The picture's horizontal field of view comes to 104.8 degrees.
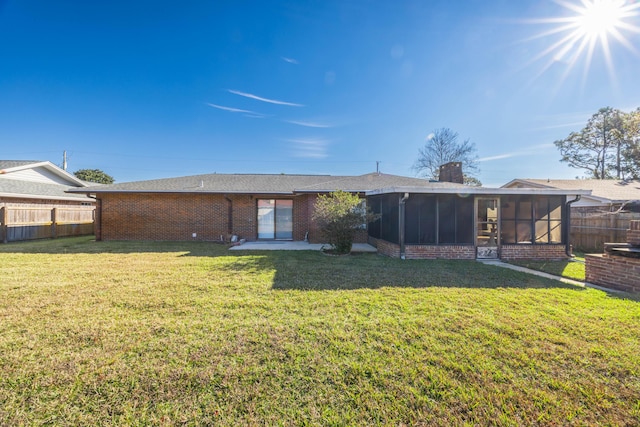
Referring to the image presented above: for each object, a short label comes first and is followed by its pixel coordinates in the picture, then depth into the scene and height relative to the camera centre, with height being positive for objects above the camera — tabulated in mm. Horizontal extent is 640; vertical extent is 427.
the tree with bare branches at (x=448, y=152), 25906 +6475
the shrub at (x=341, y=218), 8578 -200
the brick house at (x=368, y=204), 8180 -25
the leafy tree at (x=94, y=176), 35250 +5219
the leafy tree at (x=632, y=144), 22062 +6540
